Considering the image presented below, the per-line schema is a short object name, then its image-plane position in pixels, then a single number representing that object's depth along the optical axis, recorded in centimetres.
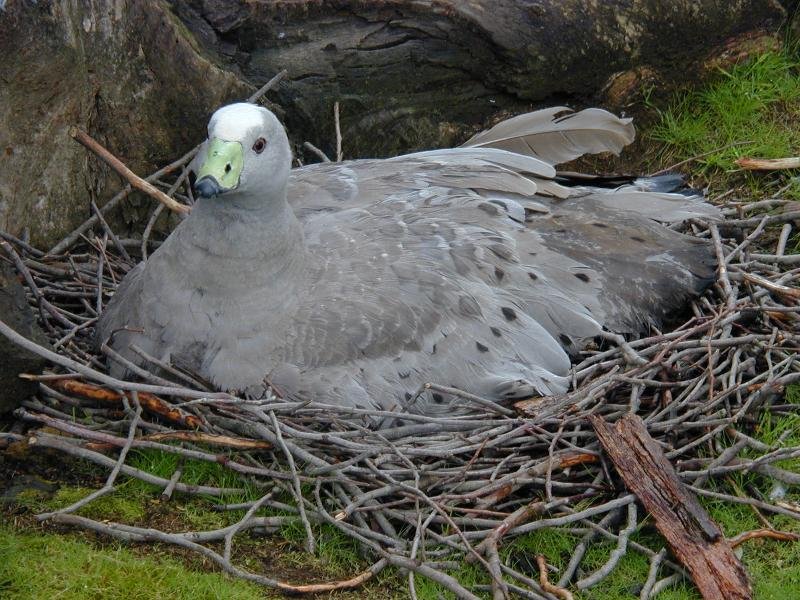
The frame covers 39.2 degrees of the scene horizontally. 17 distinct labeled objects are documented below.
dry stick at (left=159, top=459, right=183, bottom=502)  484
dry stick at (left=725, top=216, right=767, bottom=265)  623
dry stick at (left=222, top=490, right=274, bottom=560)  455
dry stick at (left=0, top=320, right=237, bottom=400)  480
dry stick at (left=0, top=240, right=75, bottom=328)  564
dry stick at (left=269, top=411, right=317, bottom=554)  464
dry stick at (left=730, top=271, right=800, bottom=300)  598
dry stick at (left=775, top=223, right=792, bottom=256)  649
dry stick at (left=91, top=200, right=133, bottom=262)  629
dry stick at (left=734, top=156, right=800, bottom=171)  720
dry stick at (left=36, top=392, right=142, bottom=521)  462
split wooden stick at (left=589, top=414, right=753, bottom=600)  458
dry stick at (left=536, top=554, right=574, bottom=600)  451
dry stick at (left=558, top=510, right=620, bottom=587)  466
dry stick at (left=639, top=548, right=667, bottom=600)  458
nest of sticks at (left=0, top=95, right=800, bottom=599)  470
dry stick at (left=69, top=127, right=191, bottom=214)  614
